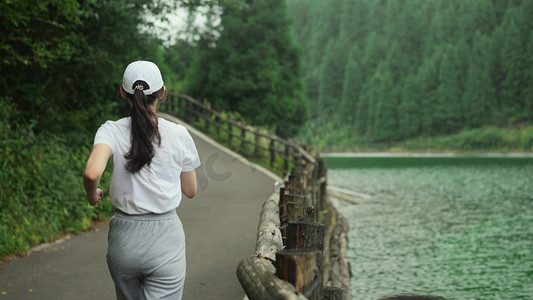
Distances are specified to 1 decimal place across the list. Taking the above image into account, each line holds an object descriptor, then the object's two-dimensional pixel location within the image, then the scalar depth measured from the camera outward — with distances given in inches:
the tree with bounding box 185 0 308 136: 1358.3
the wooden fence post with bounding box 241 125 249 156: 891.1
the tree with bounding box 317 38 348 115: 4549.7
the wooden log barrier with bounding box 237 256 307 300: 121.3
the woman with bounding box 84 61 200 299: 130.2
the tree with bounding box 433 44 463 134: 3521.2
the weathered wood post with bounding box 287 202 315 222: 236.1
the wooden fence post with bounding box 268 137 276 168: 826.8
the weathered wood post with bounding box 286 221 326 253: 164.4
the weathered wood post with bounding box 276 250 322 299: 124.6
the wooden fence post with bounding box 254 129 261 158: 869.2
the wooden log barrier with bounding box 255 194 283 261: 184.2
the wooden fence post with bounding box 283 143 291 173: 796.3
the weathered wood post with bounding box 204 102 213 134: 1017.2
